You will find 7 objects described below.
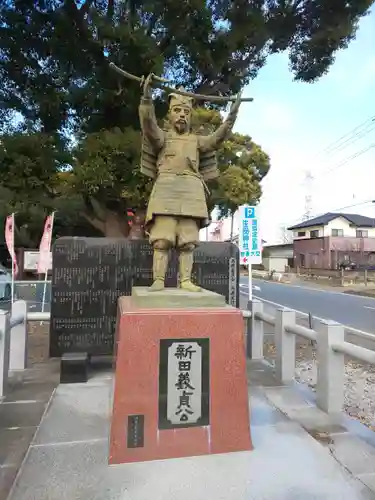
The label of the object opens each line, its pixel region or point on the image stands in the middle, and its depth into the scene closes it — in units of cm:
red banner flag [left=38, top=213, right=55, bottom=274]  828
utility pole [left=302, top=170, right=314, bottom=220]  3821
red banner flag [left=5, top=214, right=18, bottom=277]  846
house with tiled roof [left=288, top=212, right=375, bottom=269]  2964
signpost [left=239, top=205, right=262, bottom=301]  741
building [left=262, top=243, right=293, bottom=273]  3669
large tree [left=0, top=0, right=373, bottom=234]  705
